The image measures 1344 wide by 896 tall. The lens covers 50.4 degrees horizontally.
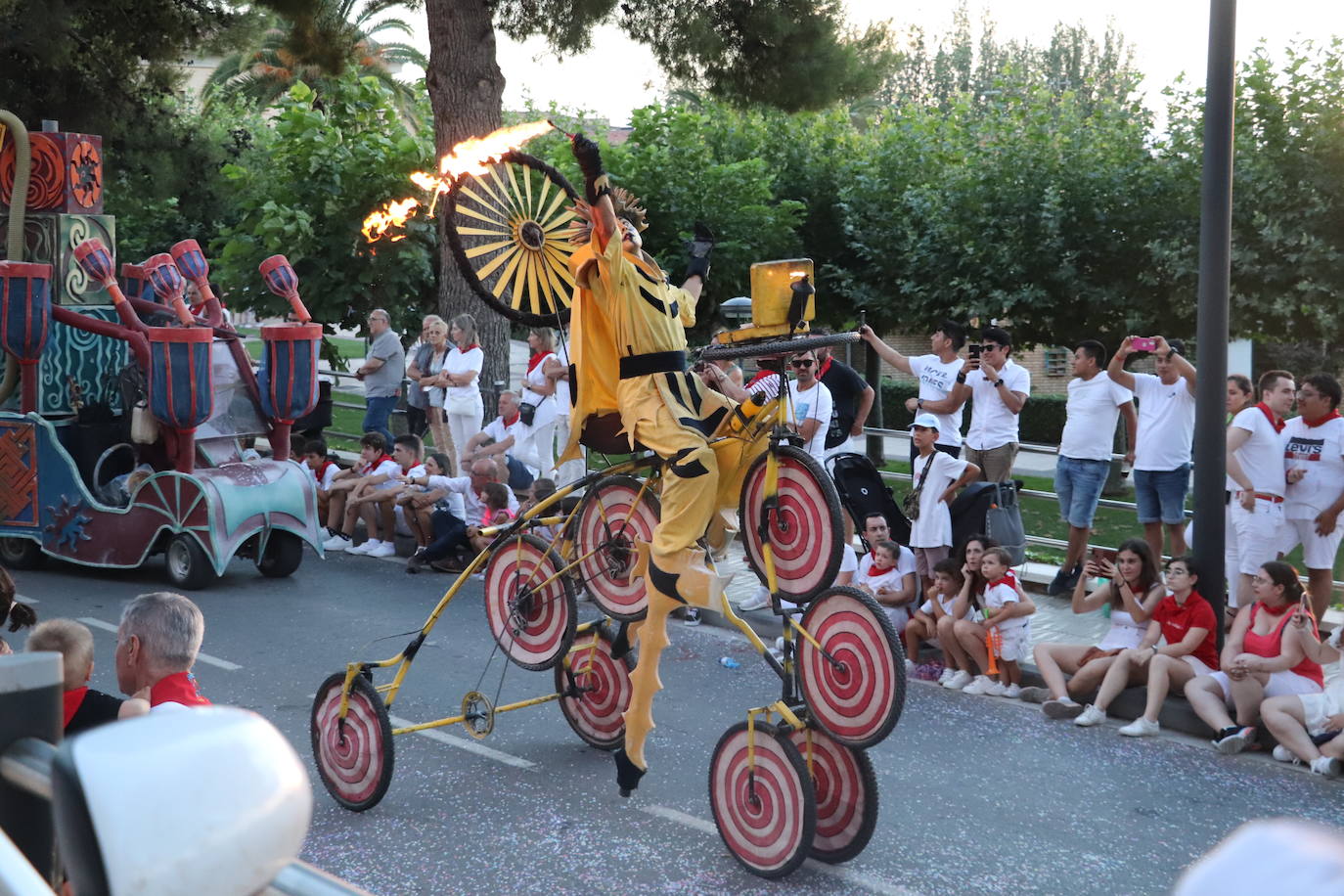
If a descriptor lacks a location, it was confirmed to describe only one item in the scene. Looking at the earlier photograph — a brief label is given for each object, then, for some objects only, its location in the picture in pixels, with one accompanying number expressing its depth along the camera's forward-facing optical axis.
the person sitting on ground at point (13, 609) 6.28
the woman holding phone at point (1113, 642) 7.46
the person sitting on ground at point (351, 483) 12.09
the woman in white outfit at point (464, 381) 12.41
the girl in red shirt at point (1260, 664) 6.72
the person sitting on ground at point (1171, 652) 7.20
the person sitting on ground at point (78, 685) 3.77
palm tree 15.38
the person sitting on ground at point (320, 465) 12.73
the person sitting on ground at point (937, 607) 8.10
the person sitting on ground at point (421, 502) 11.47
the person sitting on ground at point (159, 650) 4.07
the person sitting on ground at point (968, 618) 7.95
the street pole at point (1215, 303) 7.36
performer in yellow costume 5.65
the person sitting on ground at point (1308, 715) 6.55
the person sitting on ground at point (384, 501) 11.88
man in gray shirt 13.62
